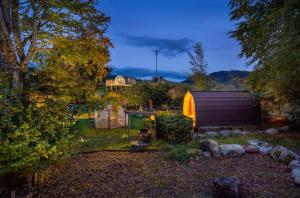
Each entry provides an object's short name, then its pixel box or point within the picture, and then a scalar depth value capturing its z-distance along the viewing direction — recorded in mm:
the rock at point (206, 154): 6632
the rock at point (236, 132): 9812
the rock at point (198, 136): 9305
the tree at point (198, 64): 19562
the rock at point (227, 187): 4023
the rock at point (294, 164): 5449
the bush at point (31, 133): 3844
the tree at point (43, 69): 4016
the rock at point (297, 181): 4582
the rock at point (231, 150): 6758
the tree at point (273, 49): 7320
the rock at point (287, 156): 5914
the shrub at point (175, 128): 8352
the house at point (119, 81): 23031
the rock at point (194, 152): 6642
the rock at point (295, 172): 4762
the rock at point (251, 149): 7000
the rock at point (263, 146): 6832
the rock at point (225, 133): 9703
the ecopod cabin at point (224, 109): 10898
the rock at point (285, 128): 10367
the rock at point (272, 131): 9910
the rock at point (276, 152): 6297
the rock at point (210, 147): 6723
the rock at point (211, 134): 9614
